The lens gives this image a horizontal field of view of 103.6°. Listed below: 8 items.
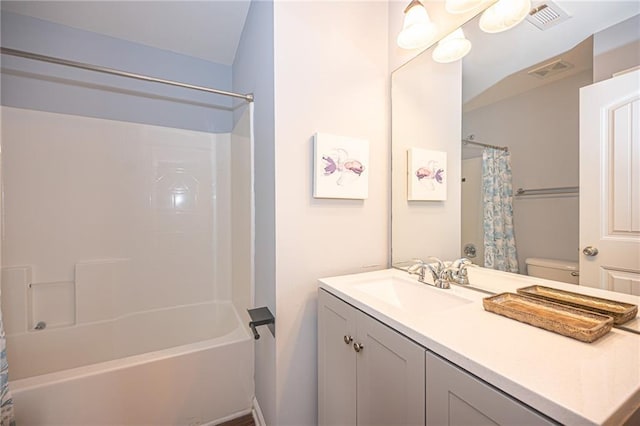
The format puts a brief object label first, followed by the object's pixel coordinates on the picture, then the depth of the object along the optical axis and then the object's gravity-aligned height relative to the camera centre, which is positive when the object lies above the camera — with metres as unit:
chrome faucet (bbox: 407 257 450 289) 1.09 -0.28
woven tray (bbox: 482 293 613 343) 0.61 -0.29
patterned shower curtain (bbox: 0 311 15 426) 0.98 -0.72
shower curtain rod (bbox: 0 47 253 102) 1.25 +0.77
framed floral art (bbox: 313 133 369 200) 1.23 +0.23
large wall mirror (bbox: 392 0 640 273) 0.76 +0.38
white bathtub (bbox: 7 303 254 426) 1.15 -0.90
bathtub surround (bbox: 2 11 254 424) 1.40 -0.14
